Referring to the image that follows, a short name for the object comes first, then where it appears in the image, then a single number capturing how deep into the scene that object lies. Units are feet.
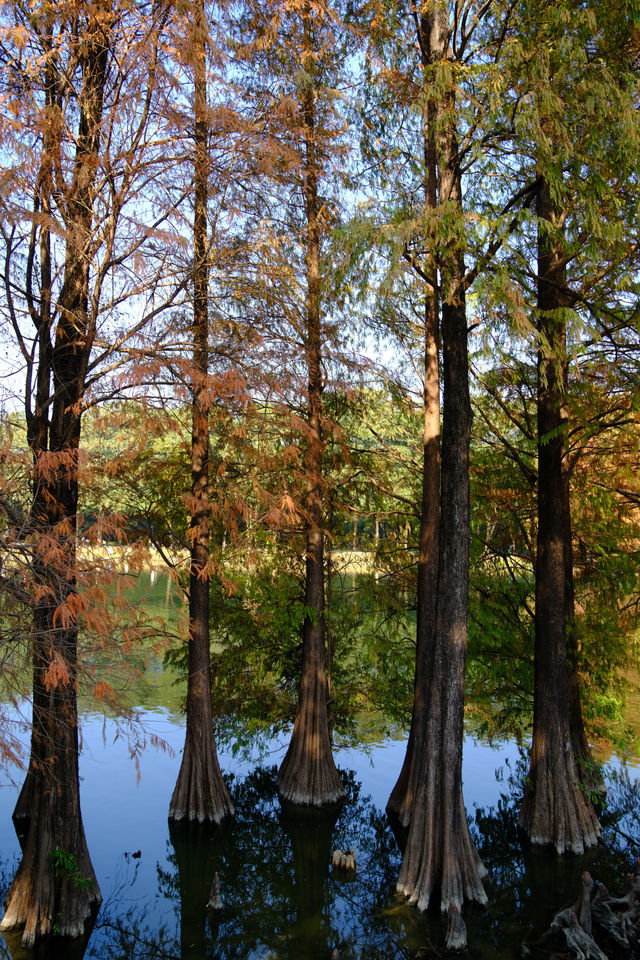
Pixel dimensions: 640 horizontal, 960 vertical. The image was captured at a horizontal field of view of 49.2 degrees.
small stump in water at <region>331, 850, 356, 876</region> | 26.76
